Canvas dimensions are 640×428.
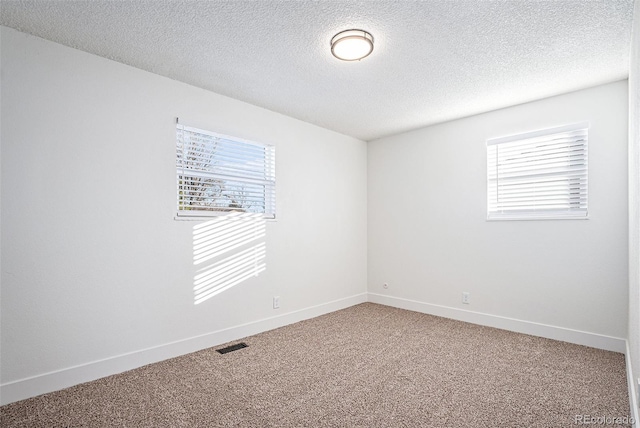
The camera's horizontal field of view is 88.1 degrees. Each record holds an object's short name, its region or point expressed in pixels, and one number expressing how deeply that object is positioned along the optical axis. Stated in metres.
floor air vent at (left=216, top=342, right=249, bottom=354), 3.08
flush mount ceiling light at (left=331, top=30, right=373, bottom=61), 2.25
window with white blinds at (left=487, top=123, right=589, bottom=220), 3.27
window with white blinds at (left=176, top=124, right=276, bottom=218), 3.12
